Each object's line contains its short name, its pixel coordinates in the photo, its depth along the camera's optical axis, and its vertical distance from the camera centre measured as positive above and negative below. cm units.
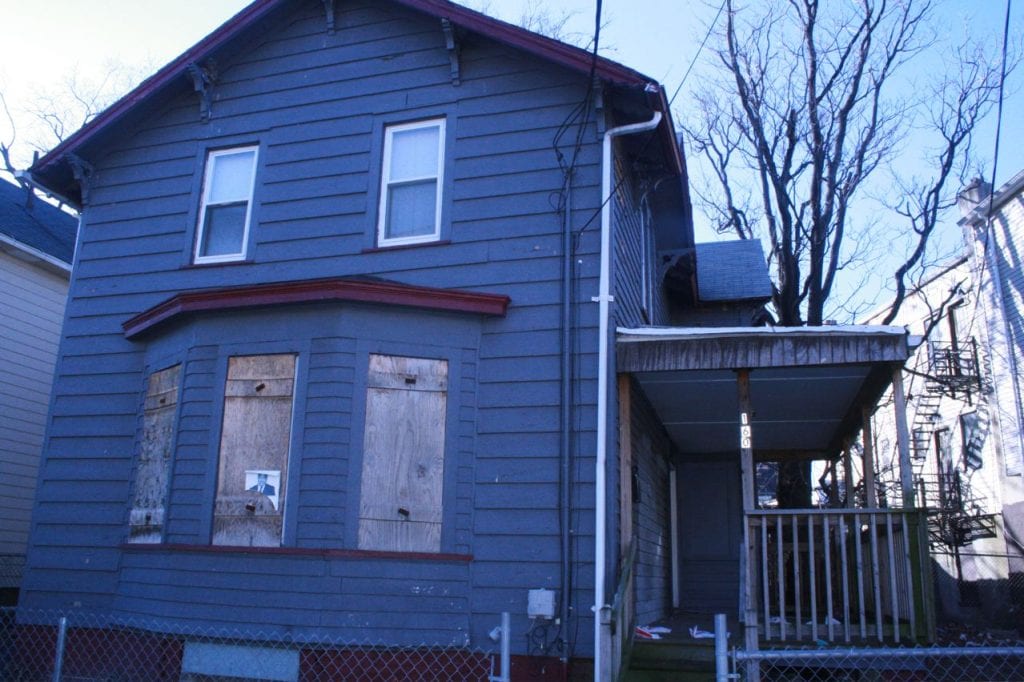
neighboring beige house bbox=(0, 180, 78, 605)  1438 +322
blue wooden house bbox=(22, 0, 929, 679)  820 +210
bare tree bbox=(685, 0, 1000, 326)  1923 +884
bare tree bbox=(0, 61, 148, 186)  2255 +963
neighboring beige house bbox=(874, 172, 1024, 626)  1911 +401
